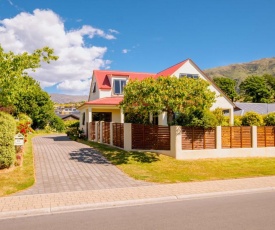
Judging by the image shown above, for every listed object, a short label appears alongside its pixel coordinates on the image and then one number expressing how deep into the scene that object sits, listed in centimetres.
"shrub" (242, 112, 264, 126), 2058
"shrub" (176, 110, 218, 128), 1580
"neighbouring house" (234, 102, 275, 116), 4378
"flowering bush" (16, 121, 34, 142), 1701
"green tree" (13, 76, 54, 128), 4266
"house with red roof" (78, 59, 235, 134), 2347
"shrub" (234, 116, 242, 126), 2375
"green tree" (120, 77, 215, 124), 1402
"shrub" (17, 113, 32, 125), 3290
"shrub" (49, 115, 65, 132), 4859
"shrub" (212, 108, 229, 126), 1953
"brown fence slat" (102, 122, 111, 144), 2011
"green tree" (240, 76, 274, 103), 7388
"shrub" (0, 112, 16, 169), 1116
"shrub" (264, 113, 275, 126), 1964
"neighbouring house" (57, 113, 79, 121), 6876
